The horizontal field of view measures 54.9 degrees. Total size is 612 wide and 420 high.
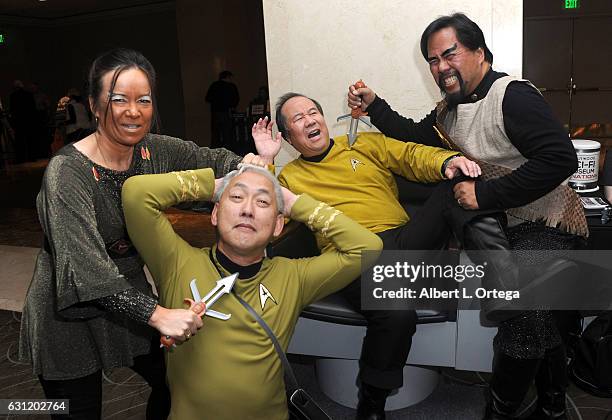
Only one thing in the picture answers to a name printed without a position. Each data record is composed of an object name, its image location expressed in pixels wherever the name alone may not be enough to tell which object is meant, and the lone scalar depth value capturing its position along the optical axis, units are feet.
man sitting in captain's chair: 6.59
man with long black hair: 6.06
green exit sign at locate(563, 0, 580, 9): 25.39
